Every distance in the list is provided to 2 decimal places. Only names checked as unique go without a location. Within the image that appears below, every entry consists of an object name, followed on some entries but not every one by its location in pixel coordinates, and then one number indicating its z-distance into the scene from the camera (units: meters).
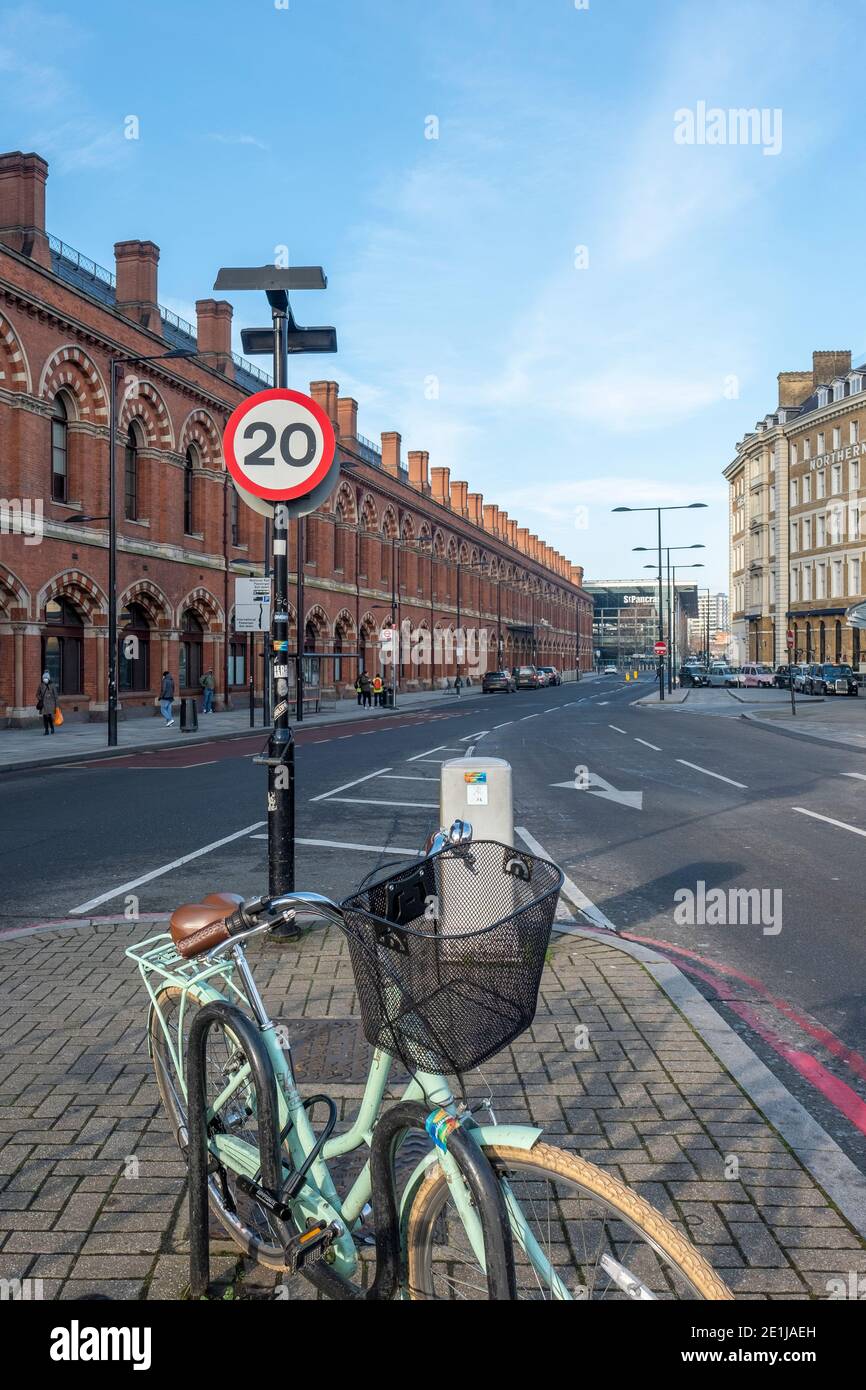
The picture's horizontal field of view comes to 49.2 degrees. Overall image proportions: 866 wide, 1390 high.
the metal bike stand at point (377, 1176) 1.89
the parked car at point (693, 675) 72.44
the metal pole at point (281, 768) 5.52
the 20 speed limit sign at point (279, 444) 5.20
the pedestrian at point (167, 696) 30.69
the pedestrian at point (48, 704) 25.11
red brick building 27.08
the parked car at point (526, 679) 72.00
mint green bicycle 1.98
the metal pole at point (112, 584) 22.16
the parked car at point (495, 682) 64.12
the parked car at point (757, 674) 65.50
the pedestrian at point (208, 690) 35.89
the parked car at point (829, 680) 49.81
